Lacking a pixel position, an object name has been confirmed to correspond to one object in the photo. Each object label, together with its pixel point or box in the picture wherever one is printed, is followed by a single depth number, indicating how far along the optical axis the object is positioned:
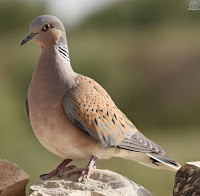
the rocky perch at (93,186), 7.49
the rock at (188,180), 7.25
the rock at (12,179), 8.11
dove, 7.71
